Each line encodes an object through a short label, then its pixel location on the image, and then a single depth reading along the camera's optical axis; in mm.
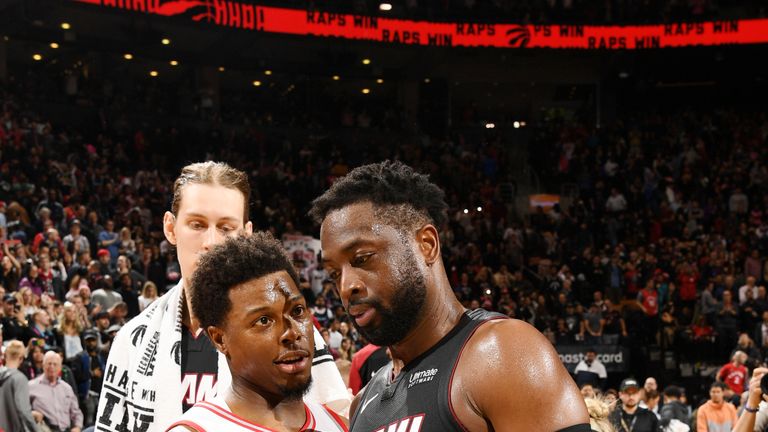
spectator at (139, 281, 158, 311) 11833
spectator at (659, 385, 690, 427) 11156
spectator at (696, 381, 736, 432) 10820
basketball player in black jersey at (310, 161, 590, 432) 2137
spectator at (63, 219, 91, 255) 13336
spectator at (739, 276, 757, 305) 16344
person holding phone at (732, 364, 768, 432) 6152
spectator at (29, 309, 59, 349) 10539
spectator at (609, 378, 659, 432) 10852
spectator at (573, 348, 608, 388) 14633
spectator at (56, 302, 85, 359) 10609
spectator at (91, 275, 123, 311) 11805
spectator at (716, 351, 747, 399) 12258
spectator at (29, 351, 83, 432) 9344
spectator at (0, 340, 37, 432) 8516
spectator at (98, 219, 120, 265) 14305
